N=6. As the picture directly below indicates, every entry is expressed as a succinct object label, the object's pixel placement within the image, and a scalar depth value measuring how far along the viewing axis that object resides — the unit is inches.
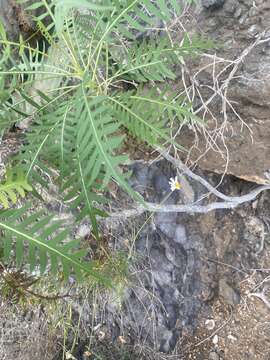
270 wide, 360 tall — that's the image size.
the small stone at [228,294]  72.7
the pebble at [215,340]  72.5
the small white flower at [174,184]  69.4
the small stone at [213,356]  71.9
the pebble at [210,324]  73.2
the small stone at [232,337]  72.1
